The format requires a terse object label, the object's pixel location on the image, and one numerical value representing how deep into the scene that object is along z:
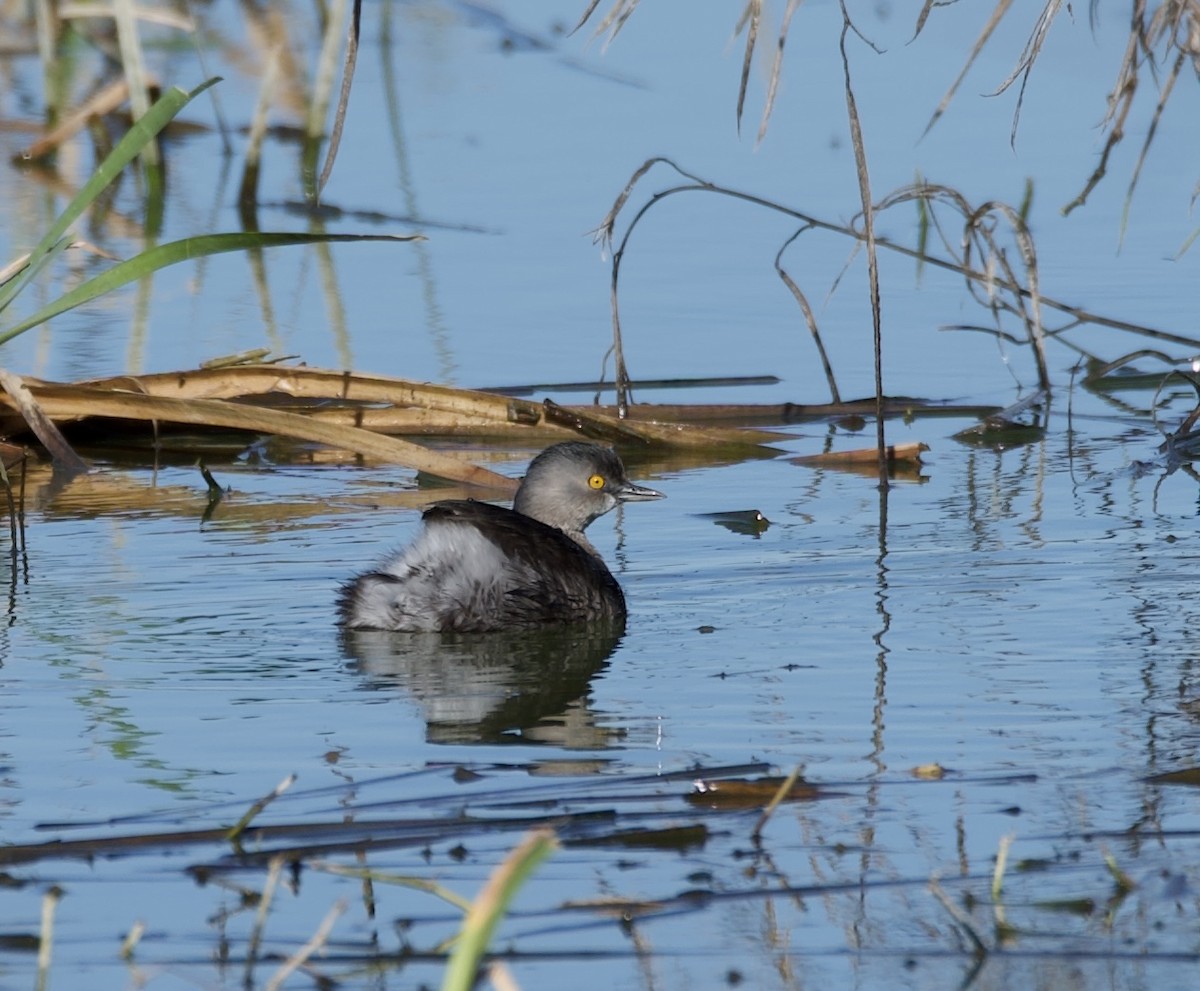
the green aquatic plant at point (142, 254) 12.15
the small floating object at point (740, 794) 8.87
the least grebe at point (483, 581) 12.70
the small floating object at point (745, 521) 14.52
